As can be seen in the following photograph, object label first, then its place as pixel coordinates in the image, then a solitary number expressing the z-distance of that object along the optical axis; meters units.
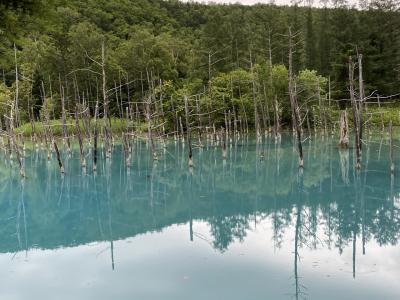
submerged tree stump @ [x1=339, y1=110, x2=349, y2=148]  26.14
